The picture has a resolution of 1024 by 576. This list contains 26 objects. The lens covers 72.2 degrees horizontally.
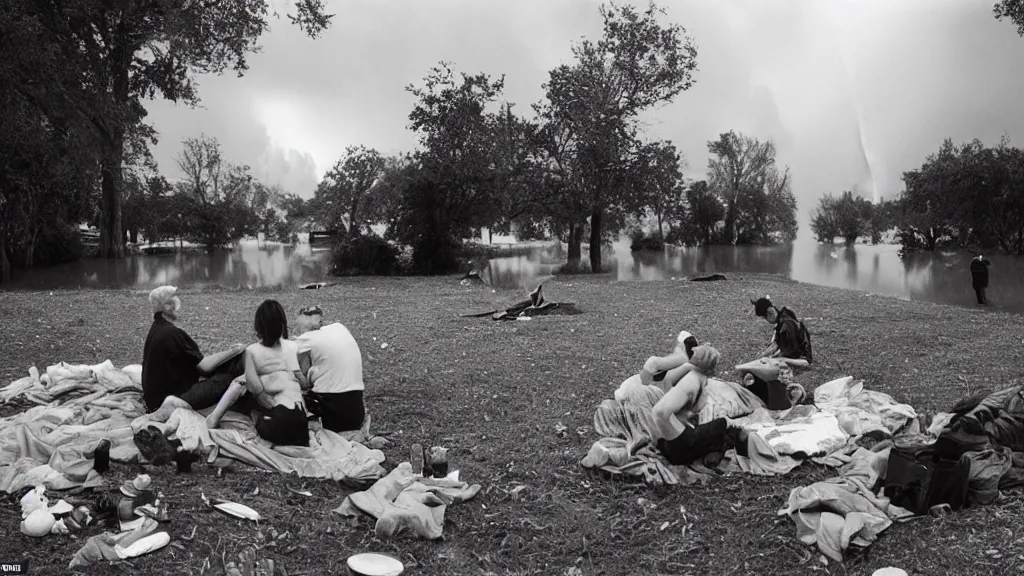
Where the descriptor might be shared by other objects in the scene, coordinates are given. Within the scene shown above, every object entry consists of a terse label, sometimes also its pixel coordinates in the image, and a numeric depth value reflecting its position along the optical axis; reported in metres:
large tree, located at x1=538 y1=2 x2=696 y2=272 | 31.45
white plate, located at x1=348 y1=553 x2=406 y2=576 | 4.61
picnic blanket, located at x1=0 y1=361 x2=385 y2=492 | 5.71
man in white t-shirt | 7.20
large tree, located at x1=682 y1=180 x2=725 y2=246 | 70.94
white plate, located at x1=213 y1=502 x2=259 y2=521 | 5.26
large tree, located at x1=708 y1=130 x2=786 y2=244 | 69.06
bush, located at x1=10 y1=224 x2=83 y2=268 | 33.00
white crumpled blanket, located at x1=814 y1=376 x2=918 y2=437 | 7.46
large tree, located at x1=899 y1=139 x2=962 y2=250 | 44.38
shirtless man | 6.34
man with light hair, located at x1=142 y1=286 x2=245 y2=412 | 6.99
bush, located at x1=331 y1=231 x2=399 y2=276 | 33.38
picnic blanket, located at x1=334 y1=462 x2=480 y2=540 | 5.16
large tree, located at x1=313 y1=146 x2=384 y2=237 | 35.00
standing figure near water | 21.03
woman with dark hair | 6.59
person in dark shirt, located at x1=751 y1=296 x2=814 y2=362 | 10.27
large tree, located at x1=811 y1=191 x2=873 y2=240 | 67.62
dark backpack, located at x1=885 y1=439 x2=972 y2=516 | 5.34
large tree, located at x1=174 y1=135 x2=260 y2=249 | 47.25
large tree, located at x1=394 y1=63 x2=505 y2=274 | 33.66
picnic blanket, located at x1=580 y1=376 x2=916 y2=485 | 6.40
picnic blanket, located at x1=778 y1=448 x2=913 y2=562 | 4.89
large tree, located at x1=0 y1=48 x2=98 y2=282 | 19.95
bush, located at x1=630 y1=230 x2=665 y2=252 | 66.97
